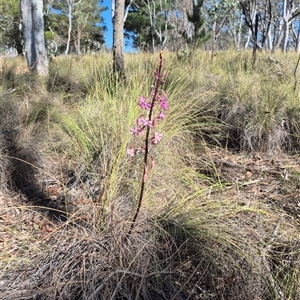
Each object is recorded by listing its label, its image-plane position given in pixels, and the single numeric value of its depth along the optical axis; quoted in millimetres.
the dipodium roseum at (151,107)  1338
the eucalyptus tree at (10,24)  22109
